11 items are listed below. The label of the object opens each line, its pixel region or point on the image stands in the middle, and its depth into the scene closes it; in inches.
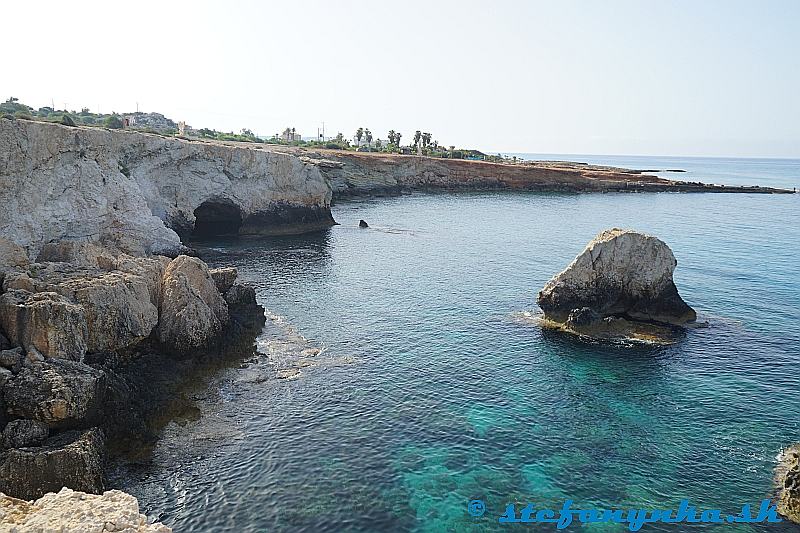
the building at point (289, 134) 7012.8
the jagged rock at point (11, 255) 1096.1
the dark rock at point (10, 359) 857.5
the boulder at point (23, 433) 769.6
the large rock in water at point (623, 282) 1460.4
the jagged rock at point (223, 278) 1437.0
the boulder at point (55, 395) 810.2
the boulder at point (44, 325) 905.5
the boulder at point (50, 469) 716.0
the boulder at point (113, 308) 1009.5
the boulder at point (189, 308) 1139.9
